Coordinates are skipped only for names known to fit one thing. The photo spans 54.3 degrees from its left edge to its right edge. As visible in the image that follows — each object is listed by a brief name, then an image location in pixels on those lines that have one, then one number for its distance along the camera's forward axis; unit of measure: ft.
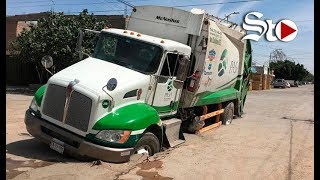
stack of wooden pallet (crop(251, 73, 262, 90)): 129.00
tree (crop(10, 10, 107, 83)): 58.26
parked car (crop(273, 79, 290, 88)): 176.44
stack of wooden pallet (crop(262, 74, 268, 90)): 138.69
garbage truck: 18.57
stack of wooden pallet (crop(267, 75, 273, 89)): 148.92
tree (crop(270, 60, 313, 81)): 280.17
